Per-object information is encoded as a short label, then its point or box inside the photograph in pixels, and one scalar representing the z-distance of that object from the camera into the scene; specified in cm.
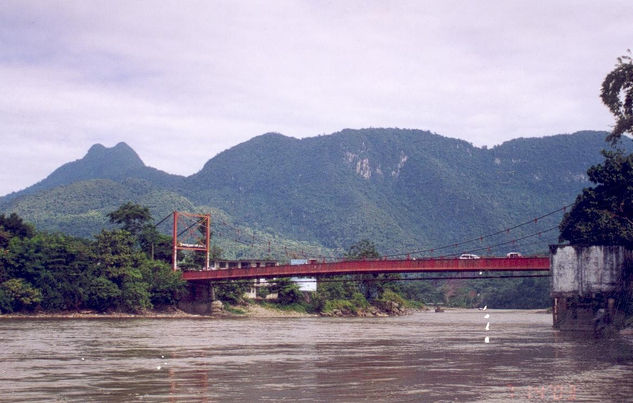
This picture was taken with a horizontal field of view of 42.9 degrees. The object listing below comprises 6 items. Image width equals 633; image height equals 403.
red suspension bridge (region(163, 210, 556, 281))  7419
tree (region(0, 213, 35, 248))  9156
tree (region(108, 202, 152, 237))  11788
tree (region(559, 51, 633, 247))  6112
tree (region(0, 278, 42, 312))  8356
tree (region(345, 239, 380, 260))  13925
